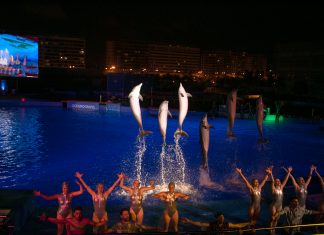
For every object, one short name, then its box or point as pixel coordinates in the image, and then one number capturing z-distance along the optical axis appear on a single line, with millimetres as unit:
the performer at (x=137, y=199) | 6973
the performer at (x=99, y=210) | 6700
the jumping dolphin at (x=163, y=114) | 11859
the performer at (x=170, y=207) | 6879
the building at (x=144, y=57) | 159125
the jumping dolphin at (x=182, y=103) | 11930
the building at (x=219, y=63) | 184500
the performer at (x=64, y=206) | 6742
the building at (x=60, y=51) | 144375
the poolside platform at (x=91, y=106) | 35531
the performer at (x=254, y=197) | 7547
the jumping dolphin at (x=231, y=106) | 12469
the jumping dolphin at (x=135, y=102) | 11906
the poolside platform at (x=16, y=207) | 6659
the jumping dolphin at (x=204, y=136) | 10070
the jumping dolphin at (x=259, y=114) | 13664
